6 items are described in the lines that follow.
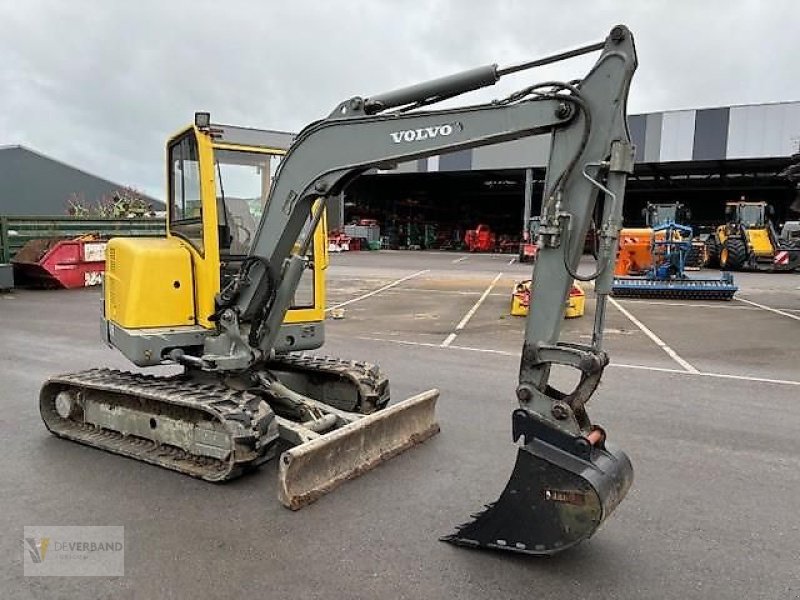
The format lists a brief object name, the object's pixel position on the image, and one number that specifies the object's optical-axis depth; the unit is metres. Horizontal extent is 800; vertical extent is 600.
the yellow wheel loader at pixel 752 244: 25.03
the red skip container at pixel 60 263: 16.59
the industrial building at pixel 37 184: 28.66
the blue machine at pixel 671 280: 15.88
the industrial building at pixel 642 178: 30.84
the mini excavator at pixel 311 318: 3.43
